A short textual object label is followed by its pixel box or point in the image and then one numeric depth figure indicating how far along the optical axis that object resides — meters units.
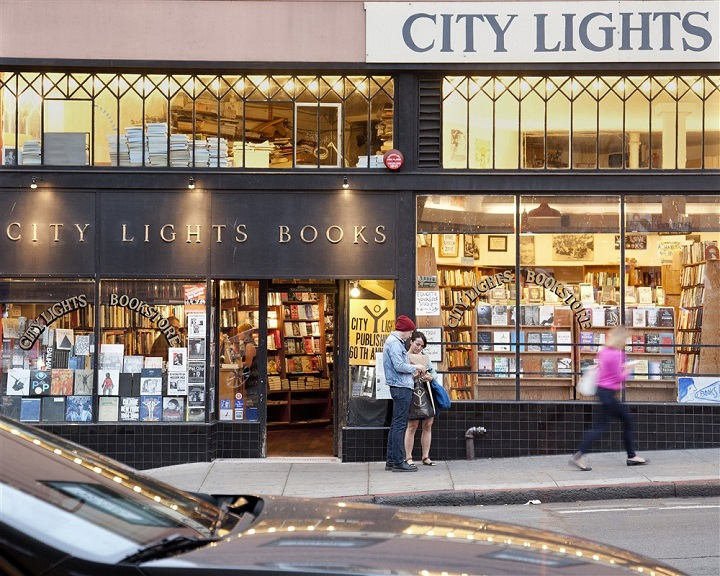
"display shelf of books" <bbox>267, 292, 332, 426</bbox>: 16.03
